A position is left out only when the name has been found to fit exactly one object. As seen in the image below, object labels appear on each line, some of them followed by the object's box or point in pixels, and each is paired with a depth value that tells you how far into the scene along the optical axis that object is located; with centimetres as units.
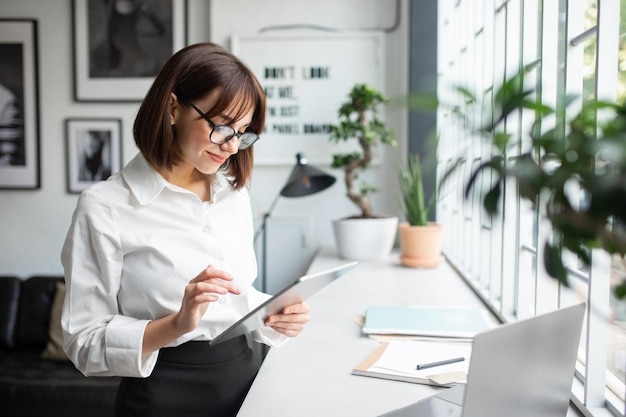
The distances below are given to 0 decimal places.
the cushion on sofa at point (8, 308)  334
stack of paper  128
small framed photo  355
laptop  73
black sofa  278
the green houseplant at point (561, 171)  40
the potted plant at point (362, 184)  286
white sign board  344
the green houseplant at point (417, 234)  264
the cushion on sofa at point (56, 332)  315
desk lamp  287
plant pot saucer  263
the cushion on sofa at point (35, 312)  333
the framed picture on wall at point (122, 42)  350
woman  123
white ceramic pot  285
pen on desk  134
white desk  116
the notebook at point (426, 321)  162
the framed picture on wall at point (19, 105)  356
